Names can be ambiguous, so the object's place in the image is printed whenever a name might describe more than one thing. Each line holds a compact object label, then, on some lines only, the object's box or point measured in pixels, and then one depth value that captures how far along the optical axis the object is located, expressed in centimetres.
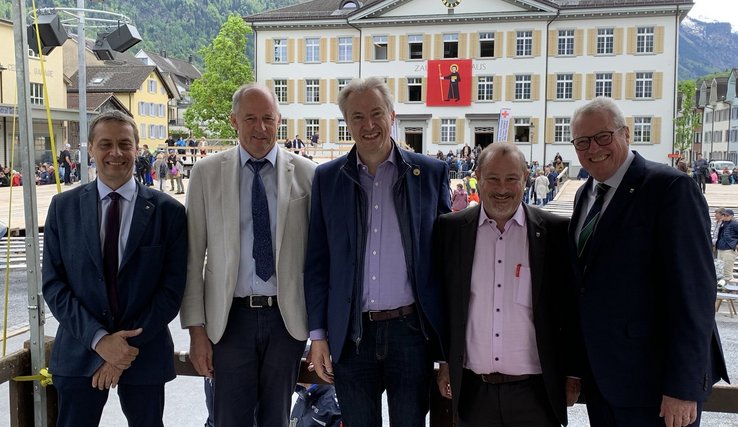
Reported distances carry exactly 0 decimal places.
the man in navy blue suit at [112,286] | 282
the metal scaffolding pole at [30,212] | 322
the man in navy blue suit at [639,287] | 237
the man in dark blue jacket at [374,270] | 276
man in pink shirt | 264
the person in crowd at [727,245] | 1384
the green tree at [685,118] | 6419
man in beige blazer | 291
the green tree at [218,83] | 4900
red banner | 4788
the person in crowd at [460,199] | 1923
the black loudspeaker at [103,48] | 1774
